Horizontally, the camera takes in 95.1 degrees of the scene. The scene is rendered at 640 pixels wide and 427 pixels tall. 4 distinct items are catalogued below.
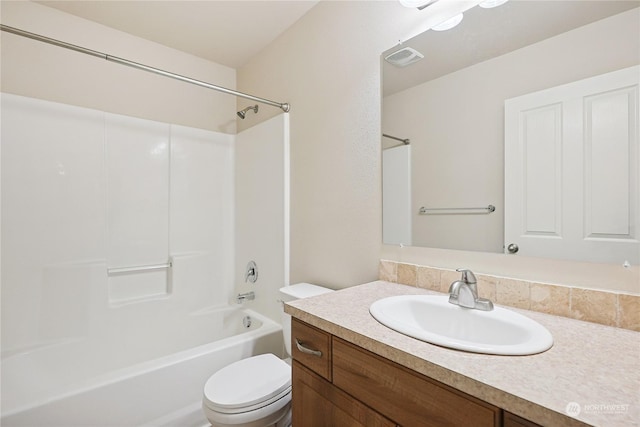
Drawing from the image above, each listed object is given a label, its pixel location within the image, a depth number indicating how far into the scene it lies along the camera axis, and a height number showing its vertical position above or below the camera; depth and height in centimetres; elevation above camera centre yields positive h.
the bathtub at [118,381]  121 -85
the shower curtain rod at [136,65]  128 +78
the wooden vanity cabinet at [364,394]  60 -45
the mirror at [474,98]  88 +44
